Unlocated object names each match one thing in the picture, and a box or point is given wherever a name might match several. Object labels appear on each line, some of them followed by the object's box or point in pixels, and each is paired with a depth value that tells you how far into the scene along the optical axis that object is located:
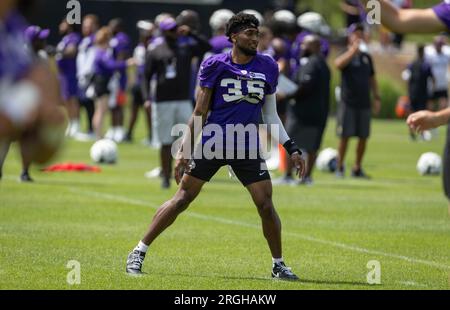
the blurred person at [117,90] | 27.42
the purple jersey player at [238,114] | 9.92
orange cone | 20.19
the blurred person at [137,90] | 26.58
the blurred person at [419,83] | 29.97
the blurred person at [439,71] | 31.58
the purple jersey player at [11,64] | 5.42
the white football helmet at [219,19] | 19.62
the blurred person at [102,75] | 24.98
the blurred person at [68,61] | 25.23
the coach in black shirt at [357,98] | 19.94
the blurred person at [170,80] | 17.59
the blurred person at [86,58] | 25.61
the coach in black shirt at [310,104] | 18.84
